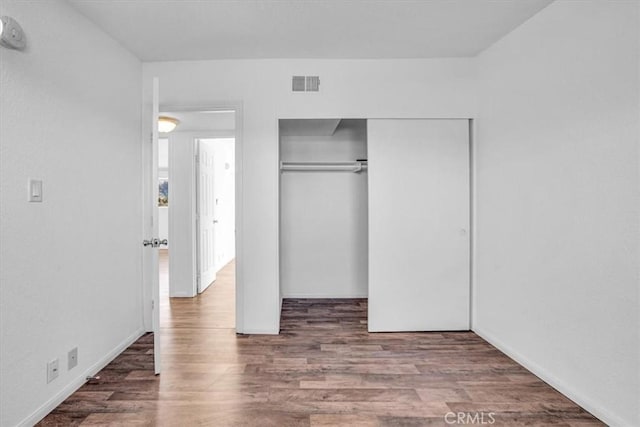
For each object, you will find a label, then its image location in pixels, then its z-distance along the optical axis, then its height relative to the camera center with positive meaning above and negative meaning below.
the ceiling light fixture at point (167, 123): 3.95 +1.00
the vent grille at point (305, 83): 3.29 +1.19
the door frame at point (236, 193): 3.28 +0.18
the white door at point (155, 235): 2.46 -0.16
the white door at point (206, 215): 4.80 -0.04
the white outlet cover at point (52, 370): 2.07 -0.93
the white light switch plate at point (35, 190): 1.96 +0.12
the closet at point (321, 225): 4.56 -0.16
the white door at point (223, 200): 6.09 +0.24
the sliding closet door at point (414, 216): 3.34 -0.04
